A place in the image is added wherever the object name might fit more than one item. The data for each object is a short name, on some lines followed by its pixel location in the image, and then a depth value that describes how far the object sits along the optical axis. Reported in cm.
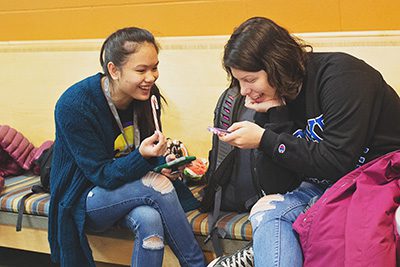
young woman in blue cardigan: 232
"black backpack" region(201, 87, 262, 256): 241
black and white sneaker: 211
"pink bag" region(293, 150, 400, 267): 170
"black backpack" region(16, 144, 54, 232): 270
